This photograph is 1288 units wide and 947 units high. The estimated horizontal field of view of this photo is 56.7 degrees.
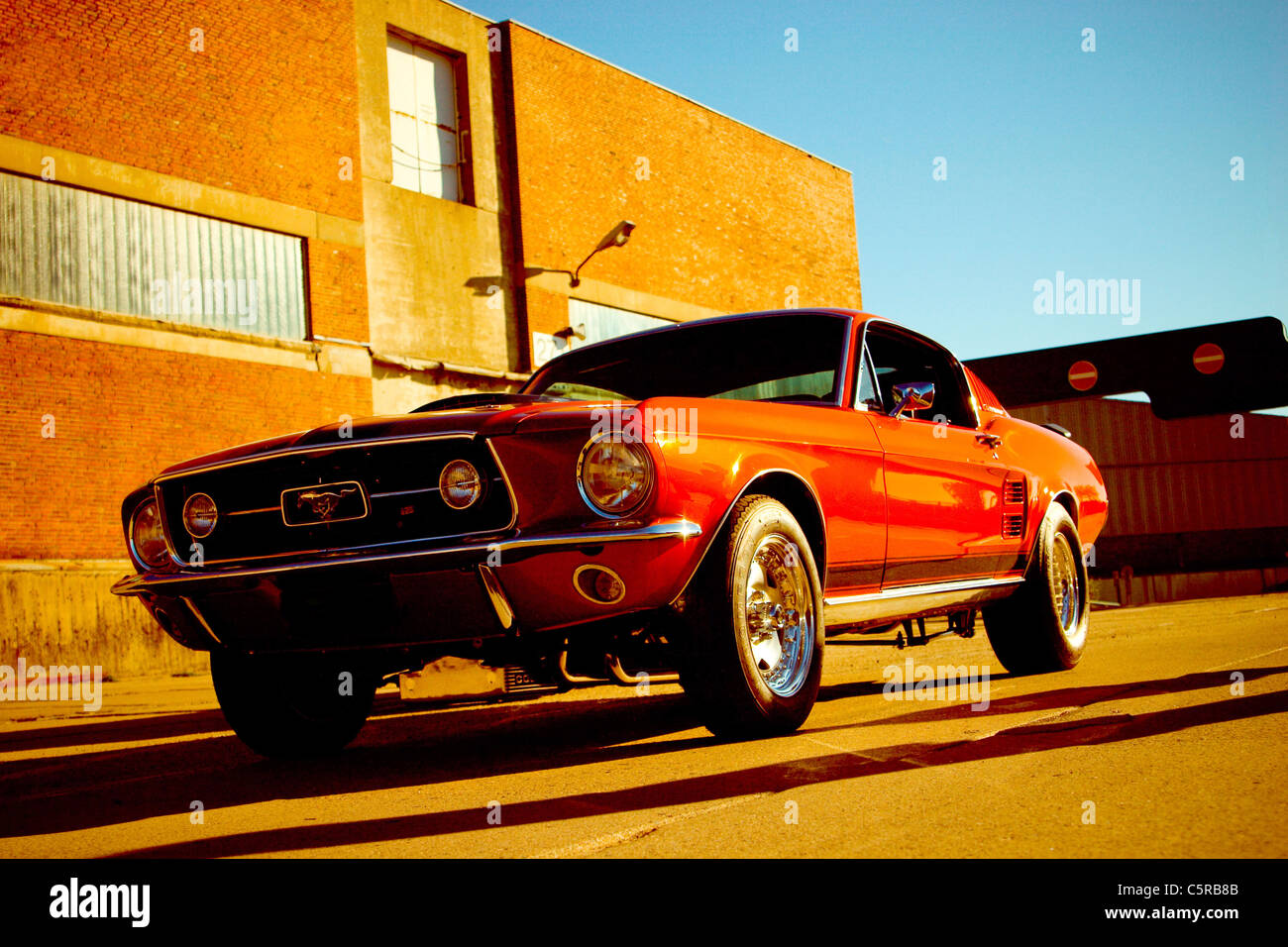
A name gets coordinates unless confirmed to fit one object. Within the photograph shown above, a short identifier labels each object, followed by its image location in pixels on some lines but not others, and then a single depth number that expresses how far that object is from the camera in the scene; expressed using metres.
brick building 14.39
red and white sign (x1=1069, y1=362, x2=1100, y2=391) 19.50
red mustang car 3.77
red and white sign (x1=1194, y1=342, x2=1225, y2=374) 19.02
